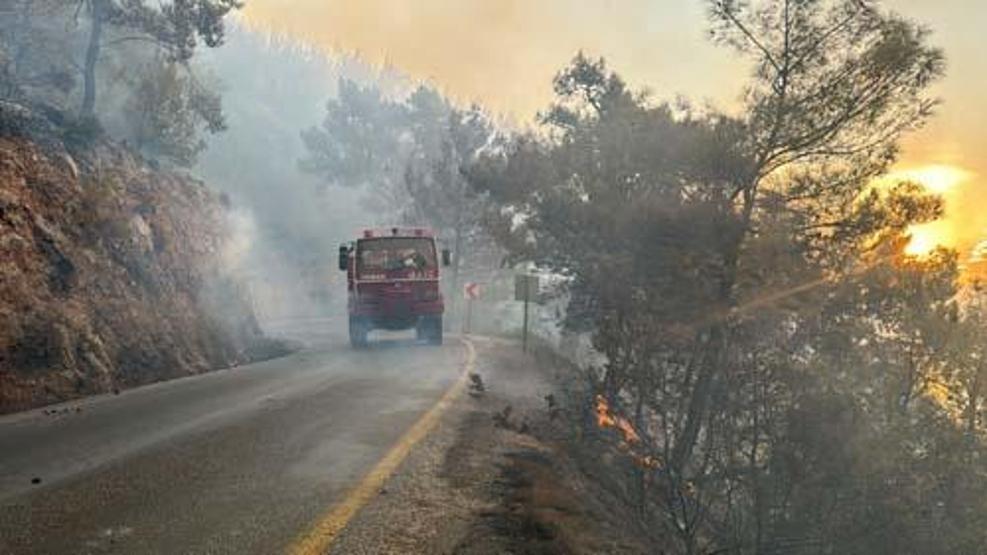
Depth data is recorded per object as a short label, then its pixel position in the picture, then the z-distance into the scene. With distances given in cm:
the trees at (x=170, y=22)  2067
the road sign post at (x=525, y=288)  2331
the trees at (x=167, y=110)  2616
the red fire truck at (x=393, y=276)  2012
